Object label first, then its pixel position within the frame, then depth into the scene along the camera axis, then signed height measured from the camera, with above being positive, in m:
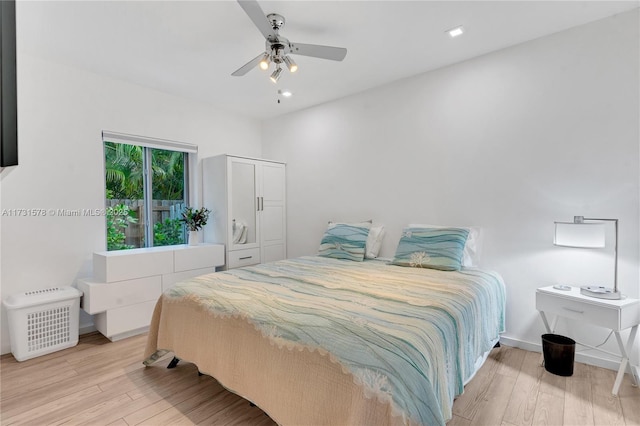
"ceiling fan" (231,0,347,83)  2.13 +1.10
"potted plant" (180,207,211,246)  3.70 -0.18
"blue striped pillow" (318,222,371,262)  3.29 -0.37
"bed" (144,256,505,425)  1.22 -0.65
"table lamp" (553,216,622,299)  2.10 -0.22
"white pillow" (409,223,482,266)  2.82 -0.37
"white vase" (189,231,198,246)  3.69 -0.37
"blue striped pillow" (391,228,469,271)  2.65 -0.37
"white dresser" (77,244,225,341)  2.81 -0.73
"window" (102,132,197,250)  3.44 +0.21
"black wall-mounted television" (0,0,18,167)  0.42 +0.17
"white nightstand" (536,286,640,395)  1.97 -0.69
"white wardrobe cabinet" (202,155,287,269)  3.82 +0.01
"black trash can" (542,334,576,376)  2.21 -1.06
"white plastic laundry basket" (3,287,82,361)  2.50 -0.95
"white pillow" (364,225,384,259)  3.45 -0.38
